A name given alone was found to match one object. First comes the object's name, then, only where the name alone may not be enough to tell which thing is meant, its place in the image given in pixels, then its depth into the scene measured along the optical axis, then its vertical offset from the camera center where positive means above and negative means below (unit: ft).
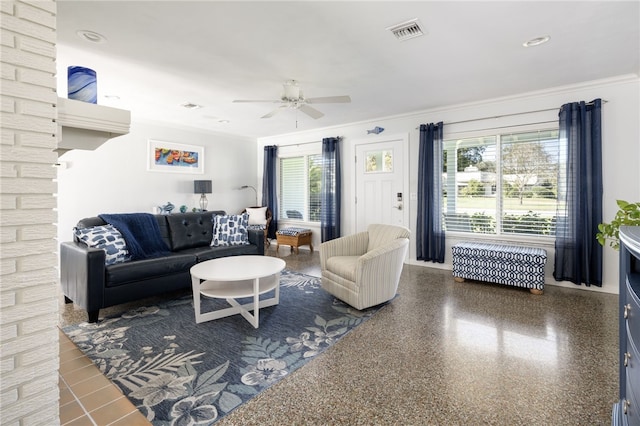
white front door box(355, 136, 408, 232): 17.44 +1.66
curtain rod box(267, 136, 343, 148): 21.21 +4.80
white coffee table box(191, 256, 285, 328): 9.01 -2.32
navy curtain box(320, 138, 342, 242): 19.86 +1.33
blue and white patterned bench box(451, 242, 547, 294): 12.24 -2.26
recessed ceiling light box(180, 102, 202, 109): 15.11 +5.30
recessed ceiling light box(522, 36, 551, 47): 8.90 +4.93
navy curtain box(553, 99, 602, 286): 12.19 +0.60
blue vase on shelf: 4.22 +1.77
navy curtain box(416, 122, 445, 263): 15.83 +0.99
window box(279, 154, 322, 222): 21.89 +1.77
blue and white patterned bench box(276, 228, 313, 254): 20.42 -1.75
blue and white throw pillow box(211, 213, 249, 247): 14.06 -0.90
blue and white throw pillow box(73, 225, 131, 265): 10.24 -0.98
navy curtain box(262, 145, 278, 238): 23.39 +2.06
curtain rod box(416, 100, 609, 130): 13.14 +4.36
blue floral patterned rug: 6.02 -3.50
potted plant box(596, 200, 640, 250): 5.10 -0.16
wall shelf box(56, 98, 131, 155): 3.97 +1.19
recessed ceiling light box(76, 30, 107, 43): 8.54 +4.95
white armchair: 10.07 -1.98
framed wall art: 18.52 +3.42
